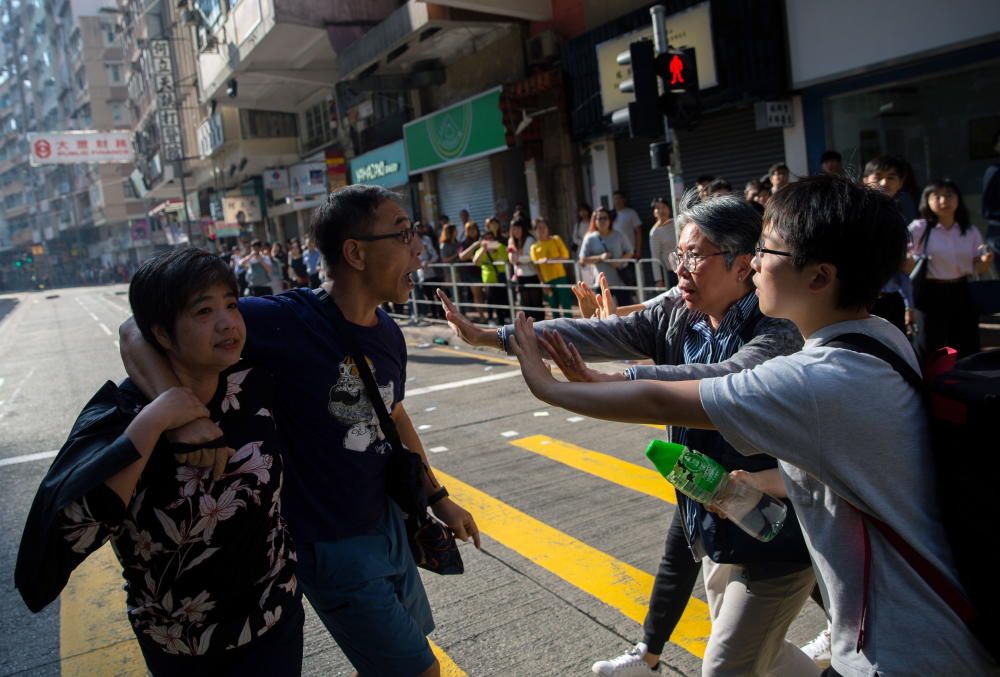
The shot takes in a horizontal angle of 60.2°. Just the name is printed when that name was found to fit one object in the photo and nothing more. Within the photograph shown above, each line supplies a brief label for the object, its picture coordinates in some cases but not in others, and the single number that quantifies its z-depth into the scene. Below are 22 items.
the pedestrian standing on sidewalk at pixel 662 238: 10.58
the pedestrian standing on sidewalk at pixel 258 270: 19.05
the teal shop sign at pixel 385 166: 22.61
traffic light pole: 9.62
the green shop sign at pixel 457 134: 17.83
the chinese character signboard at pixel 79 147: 52.12
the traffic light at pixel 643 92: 9.42
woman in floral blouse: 1.83
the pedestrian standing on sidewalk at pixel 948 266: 6.93
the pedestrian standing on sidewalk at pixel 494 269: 13.31
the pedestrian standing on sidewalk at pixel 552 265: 12.15
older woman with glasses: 2.39
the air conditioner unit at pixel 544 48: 16.47
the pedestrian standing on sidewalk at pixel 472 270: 14.25
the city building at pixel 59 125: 78.50
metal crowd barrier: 10.56
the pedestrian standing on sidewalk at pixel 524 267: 12.66
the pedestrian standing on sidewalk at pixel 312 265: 19.93
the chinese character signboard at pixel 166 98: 42.88
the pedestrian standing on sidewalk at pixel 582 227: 13.33
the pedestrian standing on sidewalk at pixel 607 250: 11.16
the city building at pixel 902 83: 10.03
